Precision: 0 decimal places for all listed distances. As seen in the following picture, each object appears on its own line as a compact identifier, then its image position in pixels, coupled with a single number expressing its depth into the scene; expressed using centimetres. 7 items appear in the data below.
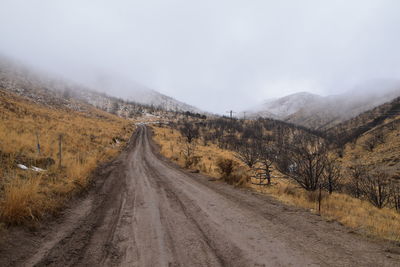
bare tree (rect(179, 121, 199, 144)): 3695
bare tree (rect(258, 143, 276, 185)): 1181
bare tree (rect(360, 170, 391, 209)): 1378
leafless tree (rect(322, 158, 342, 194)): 973
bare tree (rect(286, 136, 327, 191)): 859
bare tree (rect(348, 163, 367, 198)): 1898
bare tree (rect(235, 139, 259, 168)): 1424
